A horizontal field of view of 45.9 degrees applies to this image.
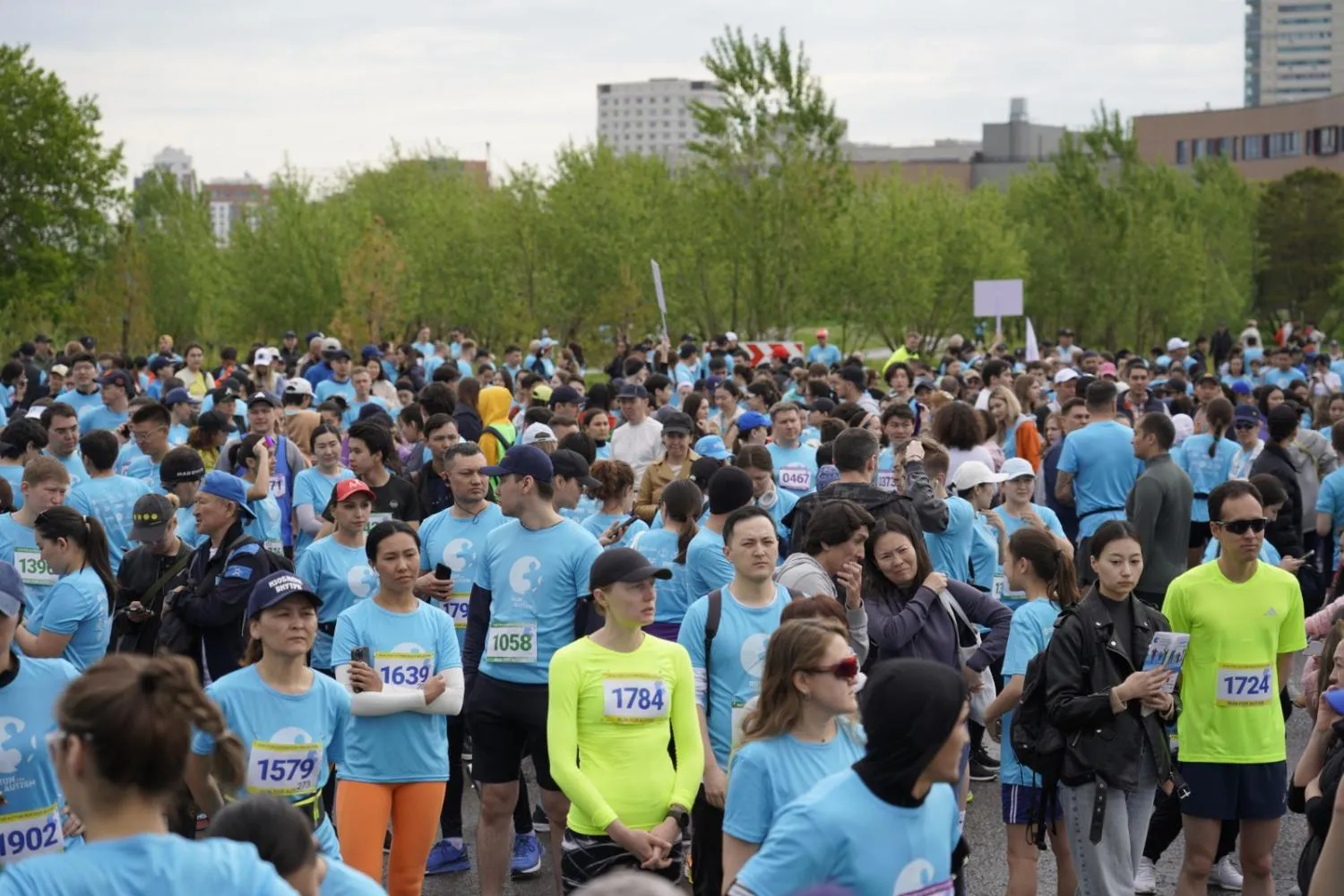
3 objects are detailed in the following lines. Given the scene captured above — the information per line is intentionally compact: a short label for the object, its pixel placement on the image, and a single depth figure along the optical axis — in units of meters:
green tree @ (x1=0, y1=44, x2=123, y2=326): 54.12
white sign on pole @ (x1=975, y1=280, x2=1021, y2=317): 34.07
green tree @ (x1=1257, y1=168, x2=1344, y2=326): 69.62
